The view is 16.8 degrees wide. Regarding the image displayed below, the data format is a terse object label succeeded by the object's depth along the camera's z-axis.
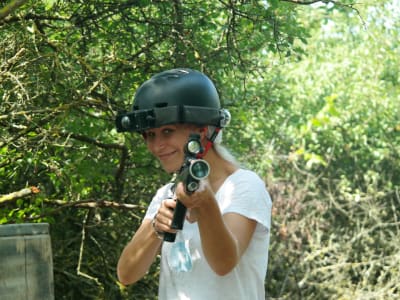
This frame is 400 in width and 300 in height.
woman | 4.04
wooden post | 4.26
